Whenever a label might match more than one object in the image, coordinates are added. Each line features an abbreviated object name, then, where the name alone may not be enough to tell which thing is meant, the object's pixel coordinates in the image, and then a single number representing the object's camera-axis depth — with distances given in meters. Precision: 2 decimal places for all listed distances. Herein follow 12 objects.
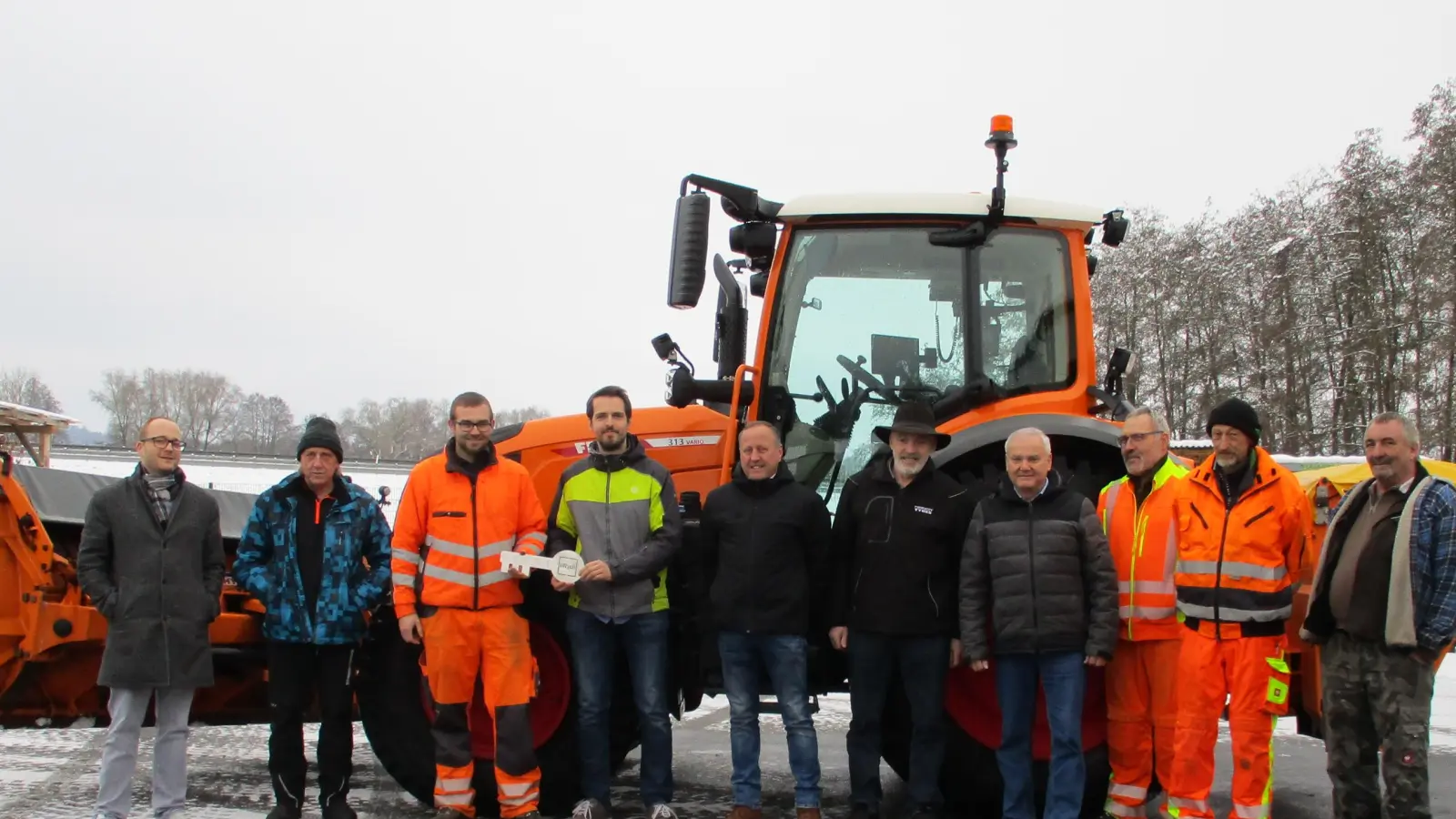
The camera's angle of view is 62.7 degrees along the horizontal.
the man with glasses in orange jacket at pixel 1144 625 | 4.32
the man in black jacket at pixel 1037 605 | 4.21
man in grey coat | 4.30
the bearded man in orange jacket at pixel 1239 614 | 4.14
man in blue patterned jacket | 4.51
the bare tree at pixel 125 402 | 58.25
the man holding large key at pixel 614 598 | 4.58
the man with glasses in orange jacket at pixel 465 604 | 4.46
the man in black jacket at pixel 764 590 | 4.45
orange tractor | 4.83
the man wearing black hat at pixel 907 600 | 4.36
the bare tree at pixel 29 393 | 55.22
